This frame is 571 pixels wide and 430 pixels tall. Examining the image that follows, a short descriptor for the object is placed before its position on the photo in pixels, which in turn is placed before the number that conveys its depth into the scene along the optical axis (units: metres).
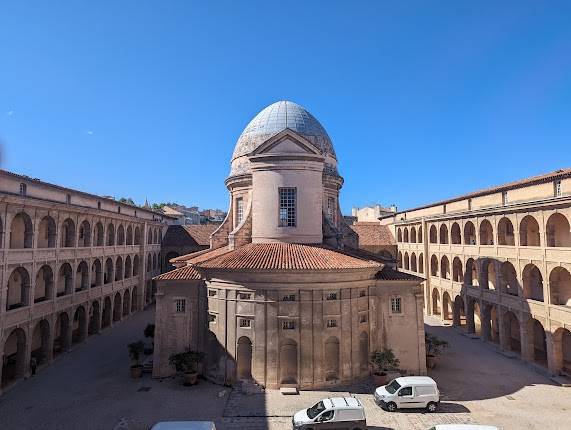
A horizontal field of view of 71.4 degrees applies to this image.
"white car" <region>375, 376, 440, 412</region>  21.88
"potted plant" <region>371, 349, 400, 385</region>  25.31
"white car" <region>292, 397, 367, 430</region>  19.05
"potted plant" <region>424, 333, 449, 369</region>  29.20
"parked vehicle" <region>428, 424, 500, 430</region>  17.33
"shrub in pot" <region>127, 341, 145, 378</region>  26.95
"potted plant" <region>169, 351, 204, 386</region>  25.25
